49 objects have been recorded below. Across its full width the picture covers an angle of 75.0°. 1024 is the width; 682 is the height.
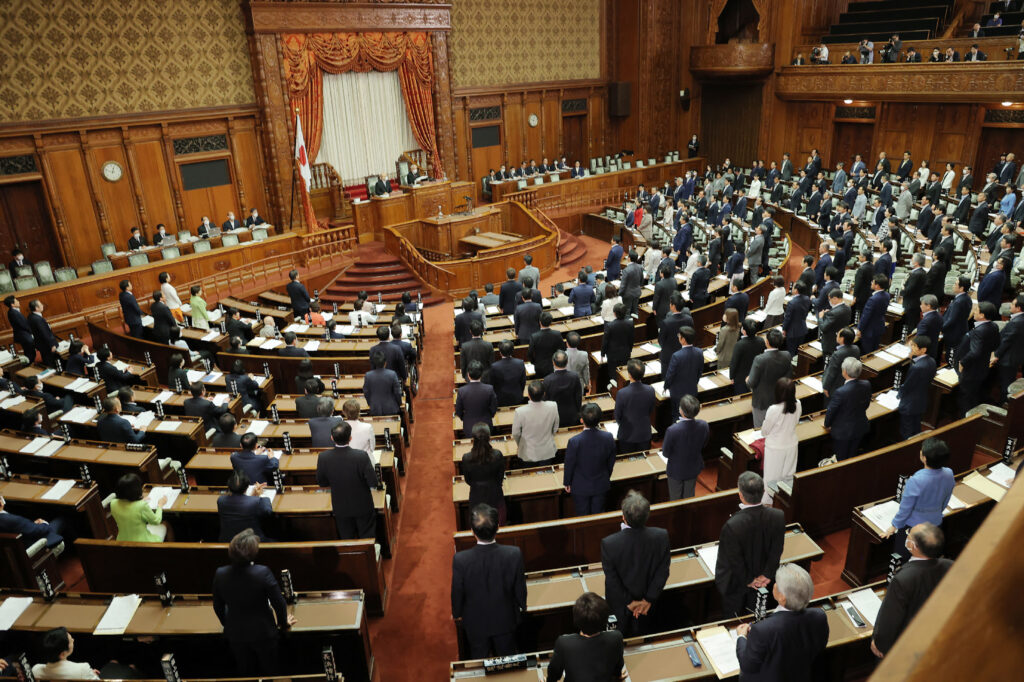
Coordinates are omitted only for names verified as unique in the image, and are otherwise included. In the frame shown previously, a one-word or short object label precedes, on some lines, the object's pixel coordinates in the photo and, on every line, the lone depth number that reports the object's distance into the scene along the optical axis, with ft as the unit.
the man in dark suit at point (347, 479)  16.16
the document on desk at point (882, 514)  15.65
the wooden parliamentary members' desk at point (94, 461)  20.40
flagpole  53.12
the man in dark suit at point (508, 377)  21.81
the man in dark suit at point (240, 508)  15.55
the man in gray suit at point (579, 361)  22.84
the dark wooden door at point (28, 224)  43.11
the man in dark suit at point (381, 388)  21.95
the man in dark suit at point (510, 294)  34.27
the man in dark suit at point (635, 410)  18.42
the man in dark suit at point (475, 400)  19.34
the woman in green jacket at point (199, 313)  34.94
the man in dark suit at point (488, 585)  12.39
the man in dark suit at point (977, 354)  20.43
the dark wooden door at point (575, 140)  75.26
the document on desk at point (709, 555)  14.67
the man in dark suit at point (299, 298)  36.27
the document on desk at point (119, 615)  13.79
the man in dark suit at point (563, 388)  19.80
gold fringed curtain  53.26
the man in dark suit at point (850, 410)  17.41
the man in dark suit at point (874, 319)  24.97
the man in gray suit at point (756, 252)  39.29
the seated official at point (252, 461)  17.42
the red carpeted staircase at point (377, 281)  48.01
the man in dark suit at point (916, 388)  18.51
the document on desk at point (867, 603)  12.71
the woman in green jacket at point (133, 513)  15.52
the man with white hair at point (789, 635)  9.90
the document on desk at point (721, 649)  11.81
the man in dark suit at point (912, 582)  10.53
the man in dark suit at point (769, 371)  19.26
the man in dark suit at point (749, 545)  12.39
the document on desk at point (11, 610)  14.12
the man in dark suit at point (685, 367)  20.68
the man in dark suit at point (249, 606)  12.30
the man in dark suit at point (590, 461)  15.89
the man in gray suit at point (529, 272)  37.01
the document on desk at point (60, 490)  18.97
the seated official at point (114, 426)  20.86
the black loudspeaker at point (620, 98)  74.08
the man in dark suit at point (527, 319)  28.32
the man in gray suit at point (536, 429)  18.01
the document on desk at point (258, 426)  22.16
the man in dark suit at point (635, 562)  12.25
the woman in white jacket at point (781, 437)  16.17
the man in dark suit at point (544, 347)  24.04
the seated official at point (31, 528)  16.85
